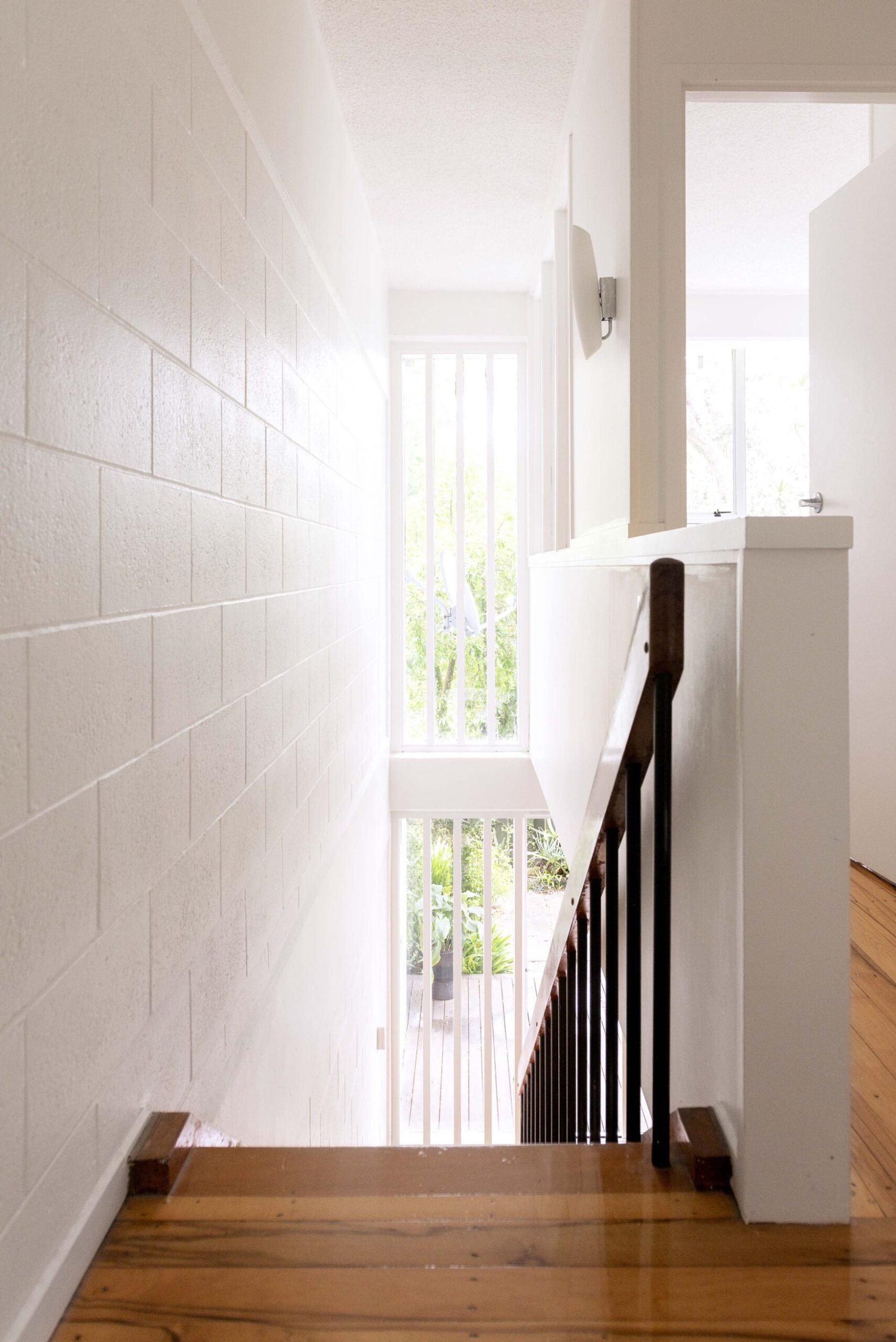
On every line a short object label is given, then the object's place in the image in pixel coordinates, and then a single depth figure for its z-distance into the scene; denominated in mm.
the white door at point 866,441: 2629
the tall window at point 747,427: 5359
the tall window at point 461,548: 5398
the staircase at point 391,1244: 939
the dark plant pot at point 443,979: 6234
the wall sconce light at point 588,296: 2701
